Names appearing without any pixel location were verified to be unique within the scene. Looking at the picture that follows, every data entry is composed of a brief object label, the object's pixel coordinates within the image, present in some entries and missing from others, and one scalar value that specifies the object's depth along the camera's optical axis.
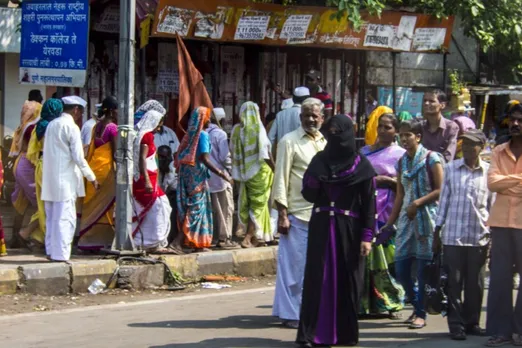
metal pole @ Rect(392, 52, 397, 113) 16.55
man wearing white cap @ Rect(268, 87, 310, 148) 11.92
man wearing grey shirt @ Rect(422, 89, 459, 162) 9.52
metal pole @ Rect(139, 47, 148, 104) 14.03
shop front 13.83
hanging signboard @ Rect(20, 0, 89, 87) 10.12
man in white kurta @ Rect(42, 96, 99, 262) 9.72
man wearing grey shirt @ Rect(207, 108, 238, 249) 11.57
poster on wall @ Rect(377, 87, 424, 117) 17.73
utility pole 10.20
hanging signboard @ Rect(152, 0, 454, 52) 13.46
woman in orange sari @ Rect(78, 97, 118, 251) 10.67
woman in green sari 11.48
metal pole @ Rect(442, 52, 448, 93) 16.29
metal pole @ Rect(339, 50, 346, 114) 16.64
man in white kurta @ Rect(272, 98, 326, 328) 7.70
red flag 11.52
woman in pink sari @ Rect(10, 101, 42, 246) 10.79
